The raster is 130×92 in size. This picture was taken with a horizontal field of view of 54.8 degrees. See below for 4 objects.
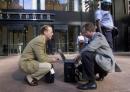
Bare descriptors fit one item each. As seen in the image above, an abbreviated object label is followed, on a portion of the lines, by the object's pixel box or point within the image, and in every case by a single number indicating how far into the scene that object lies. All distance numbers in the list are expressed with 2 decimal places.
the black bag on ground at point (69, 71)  2.86
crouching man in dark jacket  2.59
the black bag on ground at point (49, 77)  2.81
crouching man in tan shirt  2.72
